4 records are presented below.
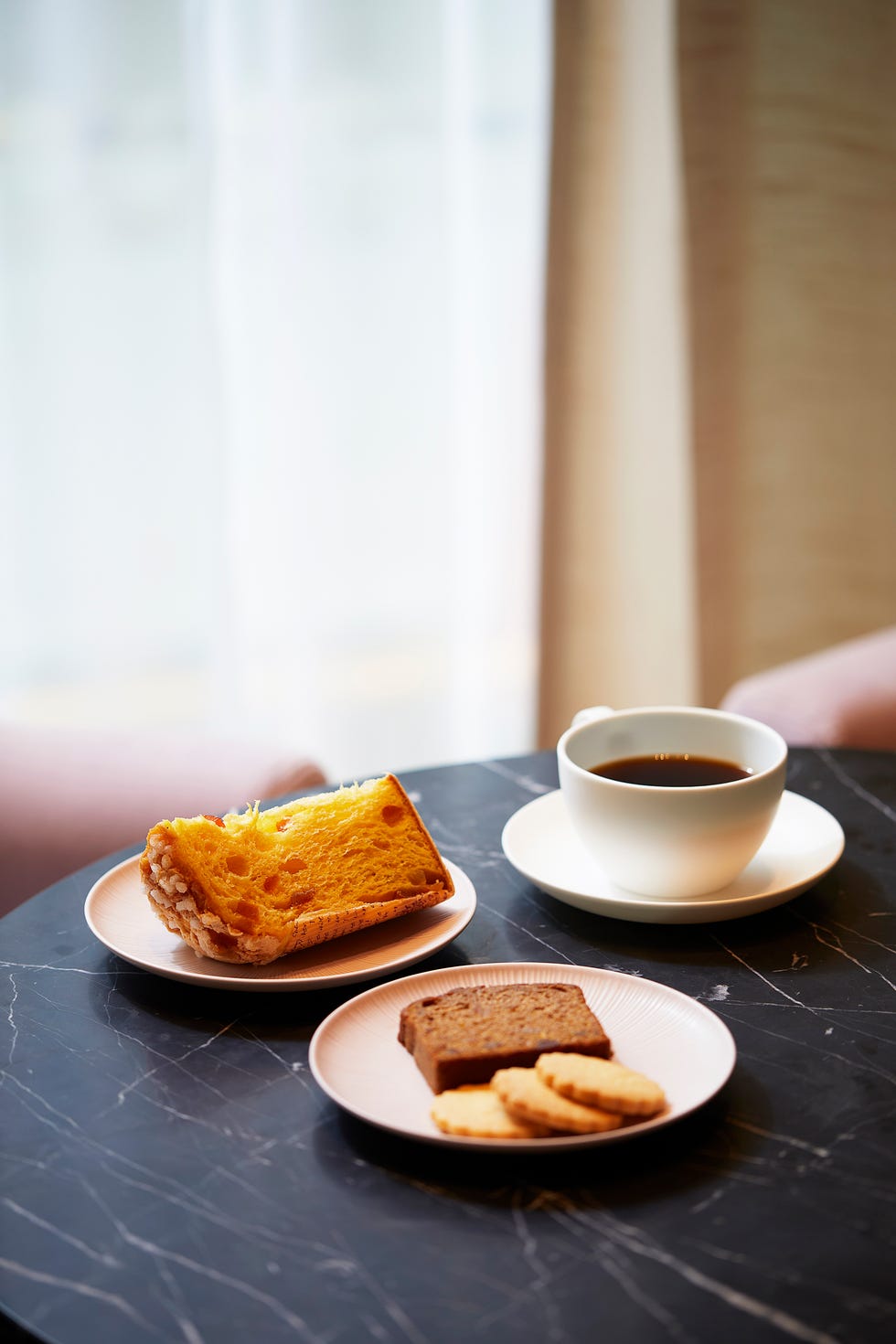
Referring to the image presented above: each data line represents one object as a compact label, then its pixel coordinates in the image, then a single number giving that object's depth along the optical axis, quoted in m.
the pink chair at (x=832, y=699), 1.64
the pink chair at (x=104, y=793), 1.48
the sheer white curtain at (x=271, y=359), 2.18
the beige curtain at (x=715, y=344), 2.47
